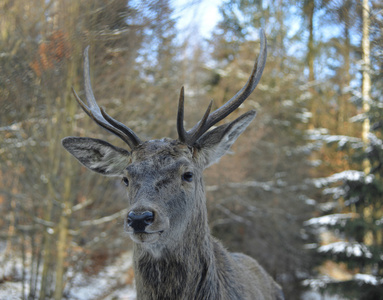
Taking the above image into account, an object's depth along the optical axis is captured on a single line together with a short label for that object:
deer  3.35
